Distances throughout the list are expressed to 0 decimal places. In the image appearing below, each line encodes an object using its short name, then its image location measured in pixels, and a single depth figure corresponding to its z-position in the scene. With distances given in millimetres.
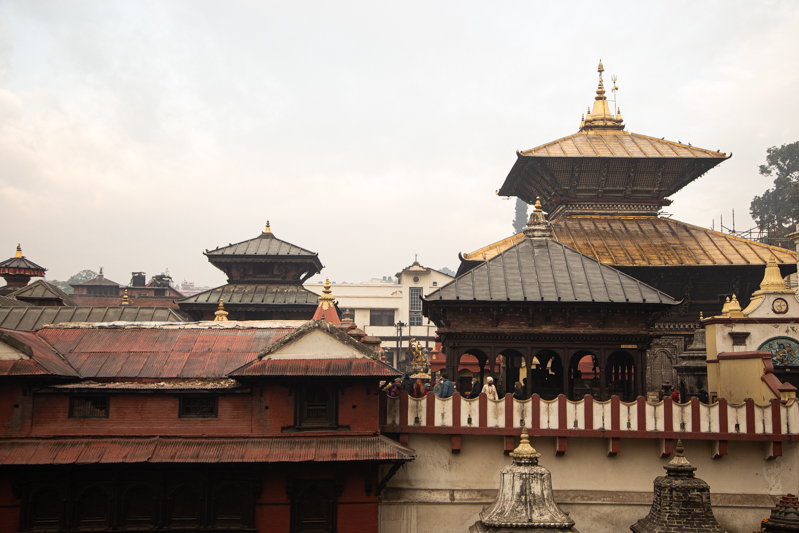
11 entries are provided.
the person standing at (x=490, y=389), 21164
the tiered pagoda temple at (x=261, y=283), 37219
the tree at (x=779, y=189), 76438
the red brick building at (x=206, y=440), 18875
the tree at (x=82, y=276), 166625
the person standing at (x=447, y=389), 21203
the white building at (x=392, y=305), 75062
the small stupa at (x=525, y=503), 15844
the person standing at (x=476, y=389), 22659
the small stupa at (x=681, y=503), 17547
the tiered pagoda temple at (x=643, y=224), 32469
